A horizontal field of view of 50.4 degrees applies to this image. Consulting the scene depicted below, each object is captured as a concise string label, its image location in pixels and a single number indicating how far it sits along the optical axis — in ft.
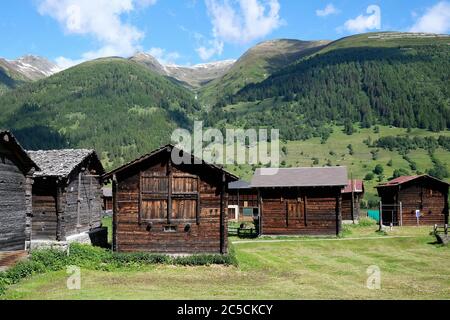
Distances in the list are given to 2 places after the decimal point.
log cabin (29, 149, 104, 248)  114.52
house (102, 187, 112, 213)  286.99
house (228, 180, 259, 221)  245.65
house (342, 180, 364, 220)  198.84
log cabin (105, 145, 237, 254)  107.34
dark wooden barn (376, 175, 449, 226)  182.50
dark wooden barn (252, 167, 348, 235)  150.41
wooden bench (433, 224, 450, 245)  131.54
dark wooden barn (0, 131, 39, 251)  88.69
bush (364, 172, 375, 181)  444.14
